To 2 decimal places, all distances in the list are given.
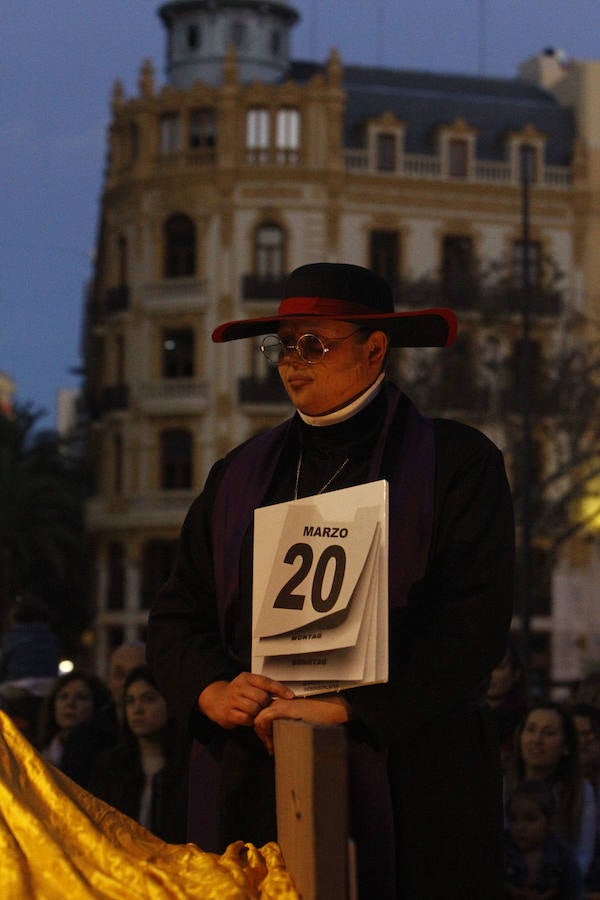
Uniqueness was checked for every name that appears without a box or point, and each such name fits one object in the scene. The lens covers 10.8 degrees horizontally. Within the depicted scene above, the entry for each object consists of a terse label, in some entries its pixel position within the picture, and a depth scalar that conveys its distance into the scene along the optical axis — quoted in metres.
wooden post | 5.25
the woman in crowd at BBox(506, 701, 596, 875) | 13.42
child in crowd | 11.65
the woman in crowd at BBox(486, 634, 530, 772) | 12.60
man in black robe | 6.25
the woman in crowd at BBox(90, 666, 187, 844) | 12.44
